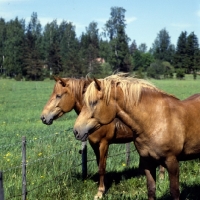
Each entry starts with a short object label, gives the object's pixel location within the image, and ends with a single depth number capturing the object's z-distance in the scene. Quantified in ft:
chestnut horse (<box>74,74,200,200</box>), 15.51
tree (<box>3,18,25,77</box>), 248.11
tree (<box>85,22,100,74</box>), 216.02
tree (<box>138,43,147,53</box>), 458.66
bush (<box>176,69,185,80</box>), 217.97
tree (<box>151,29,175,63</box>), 361.30
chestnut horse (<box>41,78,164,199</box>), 21.89
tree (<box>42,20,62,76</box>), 238.89
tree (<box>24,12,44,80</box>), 225.56
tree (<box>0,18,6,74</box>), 263.29
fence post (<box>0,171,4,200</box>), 11.58
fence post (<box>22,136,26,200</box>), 17.70
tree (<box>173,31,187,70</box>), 272.92
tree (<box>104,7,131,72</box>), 221.46
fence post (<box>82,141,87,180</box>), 23.50
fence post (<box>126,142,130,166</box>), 27.58
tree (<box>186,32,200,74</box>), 264.72
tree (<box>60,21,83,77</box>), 217.09
